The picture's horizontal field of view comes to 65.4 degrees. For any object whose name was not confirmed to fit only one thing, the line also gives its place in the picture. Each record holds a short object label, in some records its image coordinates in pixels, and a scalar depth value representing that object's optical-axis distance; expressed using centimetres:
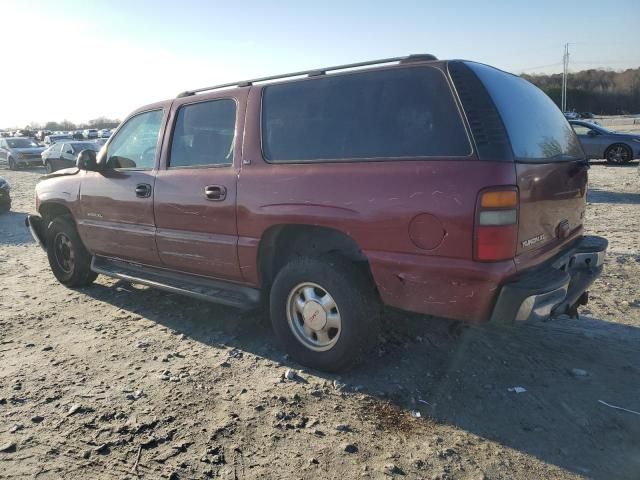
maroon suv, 278
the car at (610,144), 1608
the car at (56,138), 3781
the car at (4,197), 1191
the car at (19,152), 2492
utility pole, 5961
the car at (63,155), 2078
